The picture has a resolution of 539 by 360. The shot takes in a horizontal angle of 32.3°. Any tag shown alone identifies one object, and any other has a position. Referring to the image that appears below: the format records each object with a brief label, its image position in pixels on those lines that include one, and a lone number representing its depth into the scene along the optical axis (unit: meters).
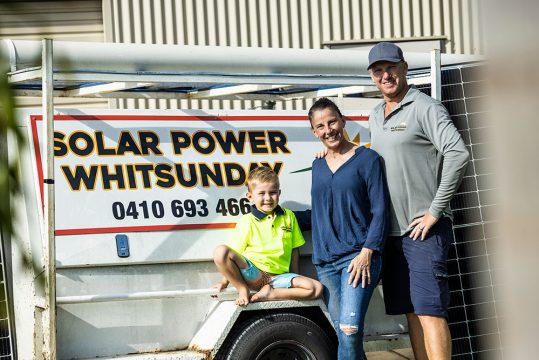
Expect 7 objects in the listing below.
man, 4.88
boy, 5.37
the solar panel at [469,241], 5.67
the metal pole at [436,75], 5.80
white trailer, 5.25
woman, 5.01
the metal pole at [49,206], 4.86
